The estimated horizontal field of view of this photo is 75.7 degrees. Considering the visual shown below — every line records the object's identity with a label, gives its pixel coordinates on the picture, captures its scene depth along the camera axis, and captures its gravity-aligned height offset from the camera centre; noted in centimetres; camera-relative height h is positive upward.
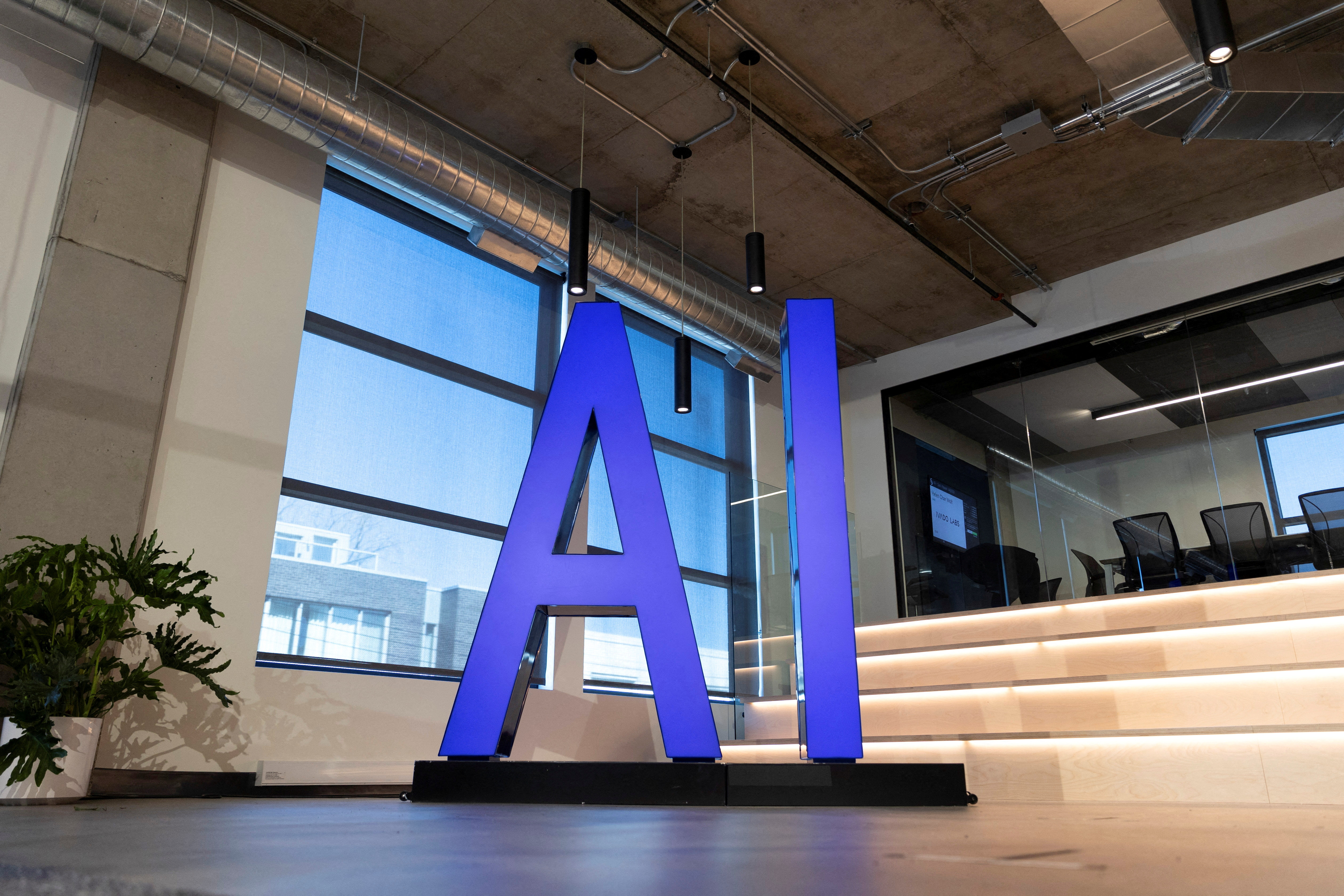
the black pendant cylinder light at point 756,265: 426 +203
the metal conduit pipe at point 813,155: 486 +352
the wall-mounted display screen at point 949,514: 801 +158
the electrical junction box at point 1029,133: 544 +343
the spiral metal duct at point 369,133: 411 +295
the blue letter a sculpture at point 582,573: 331 +44
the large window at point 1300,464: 618 +158
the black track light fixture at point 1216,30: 299 +221
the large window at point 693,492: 656 +158
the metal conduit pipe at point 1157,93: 457 +351
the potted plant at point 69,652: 326 +14
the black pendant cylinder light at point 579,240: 423 +215
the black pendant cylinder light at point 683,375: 565 +200
